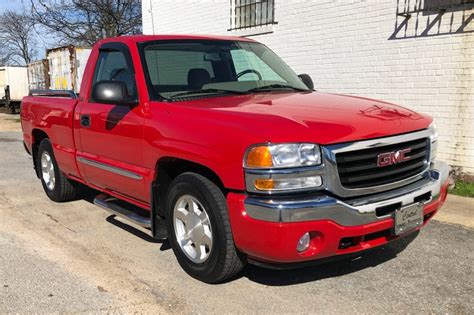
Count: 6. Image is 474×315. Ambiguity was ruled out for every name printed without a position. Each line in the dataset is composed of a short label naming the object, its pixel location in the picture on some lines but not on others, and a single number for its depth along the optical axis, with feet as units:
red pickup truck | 9.95
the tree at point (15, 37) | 200.96
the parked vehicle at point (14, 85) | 82.99
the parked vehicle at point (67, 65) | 57.26
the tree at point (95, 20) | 96.43
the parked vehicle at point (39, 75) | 66.69
